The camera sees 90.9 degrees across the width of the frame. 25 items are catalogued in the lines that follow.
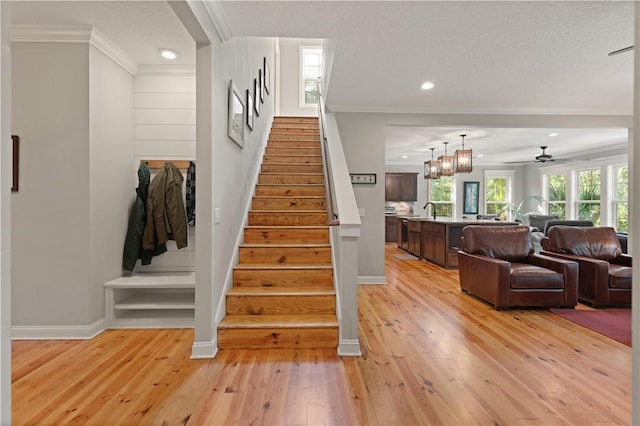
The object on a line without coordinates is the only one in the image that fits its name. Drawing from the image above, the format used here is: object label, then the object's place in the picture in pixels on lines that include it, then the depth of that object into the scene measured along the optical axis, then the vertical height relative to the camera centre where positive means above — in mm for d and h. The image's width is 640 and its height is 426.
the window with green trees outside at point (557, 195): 8914 +455
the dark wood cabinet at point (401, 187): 10125 +758
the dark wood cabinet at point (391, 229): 9742 -584
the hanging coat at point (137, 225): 3180 -162
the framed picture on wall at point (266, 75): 5146 +2343
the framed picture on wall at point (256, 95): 4148 +1537
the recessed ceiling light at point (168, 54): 3057 +1538
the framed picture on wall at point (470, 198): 10328 +417
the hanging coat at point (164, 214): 3193 -48
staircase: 2521 -587
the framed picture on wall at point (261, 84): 4655 +1898
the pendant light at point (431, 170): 6996 +928
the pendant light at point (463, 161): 5945 +939
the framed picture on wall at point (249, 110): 3639 +1183
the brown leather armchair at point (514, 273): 3510 -709
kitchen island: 5820 -560
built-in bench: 2941 -906
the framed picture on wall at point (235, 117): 2832 +889
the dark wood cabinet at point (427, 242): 6439 -666
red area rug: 2854 -1109
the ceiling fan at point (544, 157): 6949 +1192
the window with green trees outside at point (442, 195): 10492 +519
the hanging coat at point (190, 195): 3291 +153
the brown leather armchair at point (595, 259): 3584 -595
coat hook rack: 3359 +492
